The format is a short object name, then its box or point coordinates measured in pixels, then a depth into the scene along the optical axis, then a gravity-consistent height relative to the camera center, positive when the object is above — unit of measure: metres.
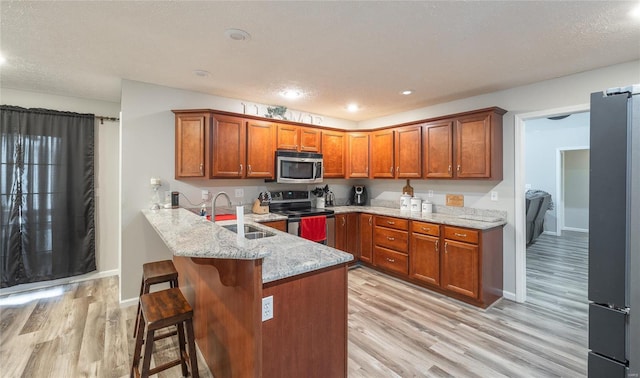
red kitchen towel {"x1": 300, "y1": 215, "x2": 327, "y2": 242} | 3.79 -0.55
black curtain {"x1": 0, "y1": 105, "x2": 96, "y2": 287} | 3.34 -0.09
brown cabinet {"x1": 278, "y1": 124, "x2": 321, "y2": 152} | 4.01 +0.76
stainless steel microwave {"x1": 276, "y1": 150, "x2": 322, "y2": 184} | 3.93 +0.32
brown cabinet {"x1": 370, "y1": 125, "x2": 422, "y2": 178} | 4.00 +0.56
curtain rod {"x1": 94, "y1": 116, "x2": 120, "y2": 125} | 3.90 +0.99
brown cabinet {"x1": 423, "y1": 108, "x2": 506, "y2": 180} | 3.25 +0.54
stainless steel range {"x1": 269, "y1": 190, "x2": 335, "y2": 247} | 3.74 -0.32
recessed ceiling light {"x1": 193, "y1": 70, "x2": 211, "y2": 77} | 2.88 +1.22
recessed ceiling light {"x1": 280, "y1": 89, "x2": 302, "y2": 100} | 3.51 +1.24
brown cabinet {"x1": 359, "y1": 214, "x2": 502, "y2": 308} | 3.07 -0.84
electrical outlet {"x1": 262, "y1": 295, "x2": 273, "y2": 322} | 1.37 -0.60
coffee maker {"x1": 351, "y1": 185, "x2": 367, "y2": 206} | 5.11 -0.13
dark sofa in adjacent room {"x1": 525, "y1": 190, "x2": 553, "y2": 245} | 5.34 -0.44
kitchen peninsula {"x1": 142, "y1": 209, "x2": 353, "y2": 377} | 1.37 -0.64
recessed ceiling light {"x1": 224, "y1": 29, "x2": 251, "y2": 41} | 2.08 +1.19
